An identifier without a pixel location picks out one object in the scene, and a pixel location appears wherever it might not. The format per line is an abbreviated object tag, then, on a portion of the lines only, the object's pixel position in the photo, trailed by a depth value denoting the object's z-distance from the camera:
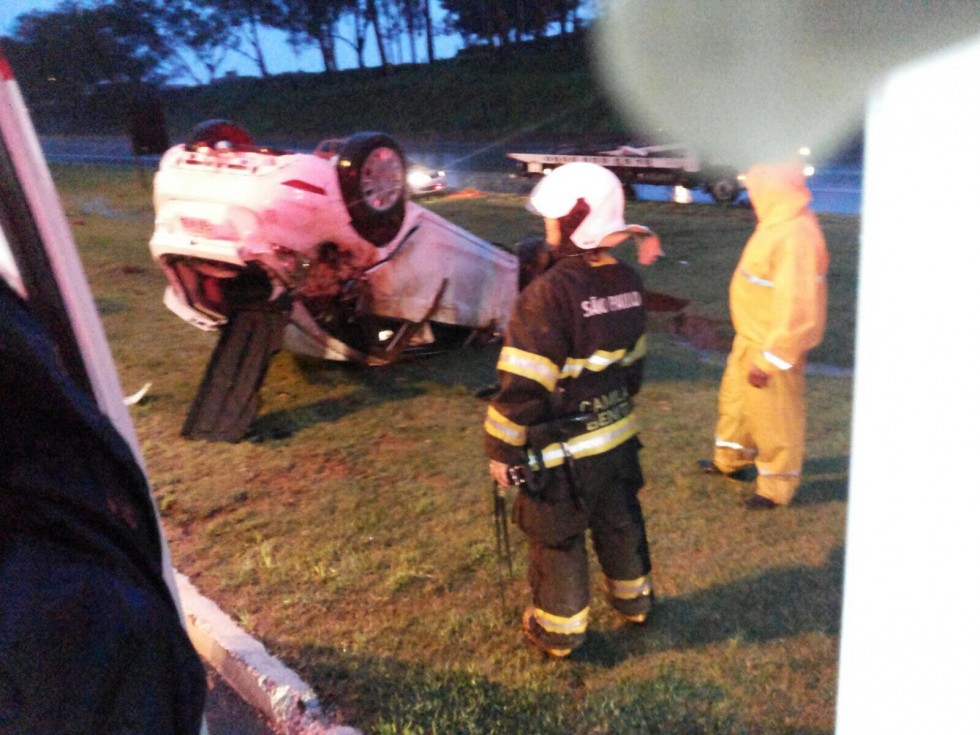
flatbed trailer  15.50
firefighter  2.66
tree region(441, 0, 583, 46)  43.09
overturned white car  4.78
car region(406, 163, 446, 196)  18.09
